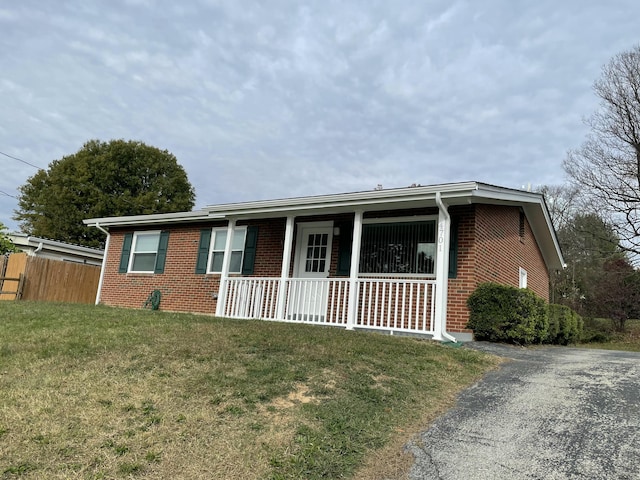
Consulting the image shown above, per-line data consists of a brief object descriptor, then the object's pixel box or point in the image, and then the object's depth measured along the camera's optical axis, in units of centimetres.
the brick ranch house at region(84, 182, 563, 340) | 823
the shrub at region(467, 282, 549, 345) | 779
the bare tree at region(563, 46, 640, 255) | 1825
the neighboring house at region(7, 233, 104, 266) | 1634
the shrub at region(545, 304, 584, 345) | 966
